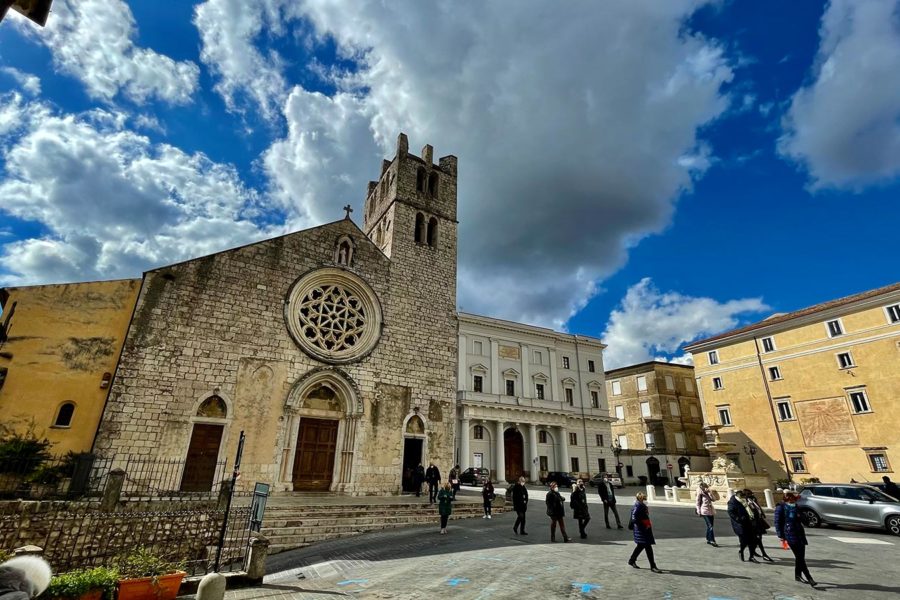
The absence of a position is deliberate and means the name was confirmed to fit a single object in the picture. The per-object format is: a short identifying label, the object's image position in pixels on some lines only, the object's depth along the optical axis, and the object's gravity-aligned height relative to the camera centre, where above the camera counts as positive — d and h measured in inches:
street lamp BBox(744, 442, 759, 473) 1186.6 +60.7
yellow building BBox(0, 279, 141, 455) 490.6 +111.5
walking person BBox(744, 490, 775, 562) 340.5 -35.8
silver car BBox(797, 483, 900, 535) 501.0 -37.3
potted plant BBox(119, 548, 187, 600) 246.1 -66.6
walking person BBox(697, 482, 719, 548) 407.2 -34.9
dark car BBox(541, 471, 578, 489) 1205.7 -29.1
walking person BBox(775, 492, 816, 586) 273.9 -38.4
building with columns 1347.2 +204.7
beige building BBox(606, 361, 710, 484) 1567.4 +176.0
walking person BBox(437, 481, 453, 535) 462.9 -38.5
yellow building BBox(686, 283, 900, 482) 1008.2 +208.7
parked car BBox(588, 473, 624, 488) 1294.3 -31.8
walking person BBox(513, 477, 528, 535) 459.2 -35.5
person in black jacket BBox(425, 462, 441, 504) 593.5 -19.4
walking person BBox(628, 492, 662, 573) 302.8 -41.7
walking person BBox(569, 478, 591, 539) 445.0 -37.2
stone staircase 428.3 -59.7
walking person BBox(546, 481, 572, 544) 423.2 -38.4
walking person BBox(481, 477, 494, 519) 565.1 -35.4
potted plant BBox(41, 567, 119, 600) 221.0 -64.7
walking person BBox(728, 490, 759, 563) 331.0 -37.0
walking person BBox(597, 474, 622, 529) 502.0 -30.0
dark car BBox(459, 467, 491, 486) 1113.4 -24.5
